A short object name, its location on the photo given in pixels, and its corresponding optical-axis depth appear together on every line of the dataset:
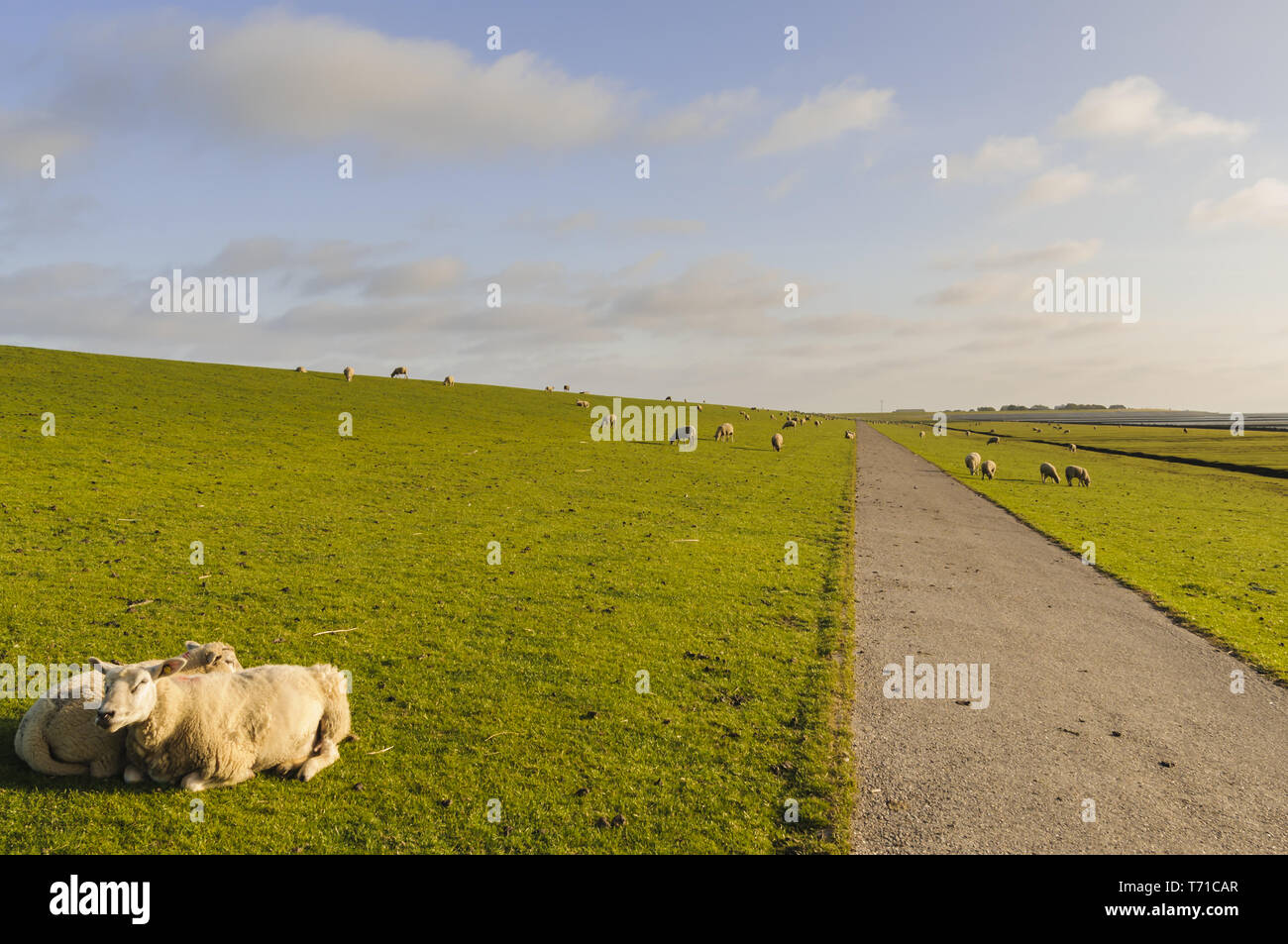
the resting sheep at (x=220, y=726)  7.38
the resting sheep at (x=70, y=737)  7.38
